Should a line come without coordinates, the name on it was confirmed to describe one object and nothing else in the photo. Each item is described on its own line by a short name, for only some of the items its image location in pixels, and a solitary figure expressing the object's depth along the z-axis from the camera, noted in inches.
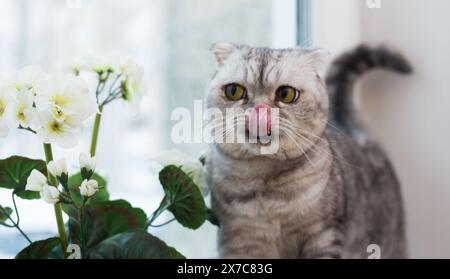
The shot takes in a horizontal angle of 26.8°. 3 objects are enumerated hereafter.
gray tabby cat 32.0
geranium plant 29.3
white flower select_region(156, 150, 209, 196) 32.3
